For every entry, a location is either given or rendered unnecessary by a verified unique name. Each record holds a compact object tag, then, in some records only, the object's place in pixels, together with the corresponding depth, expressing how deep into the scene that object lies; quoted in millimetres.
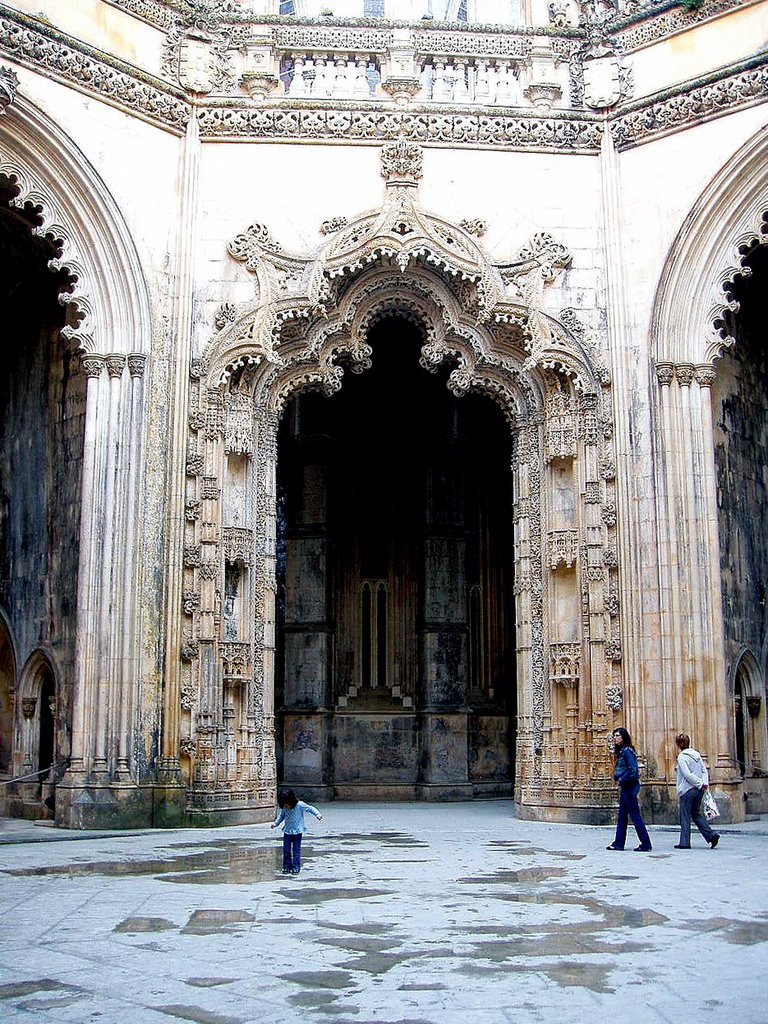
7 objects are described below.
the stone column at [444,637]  23312
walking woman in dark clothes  13492
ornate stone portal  17266
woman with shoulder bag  13688
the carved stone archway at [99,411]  16219
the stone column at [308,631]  23203
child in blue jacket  11258
